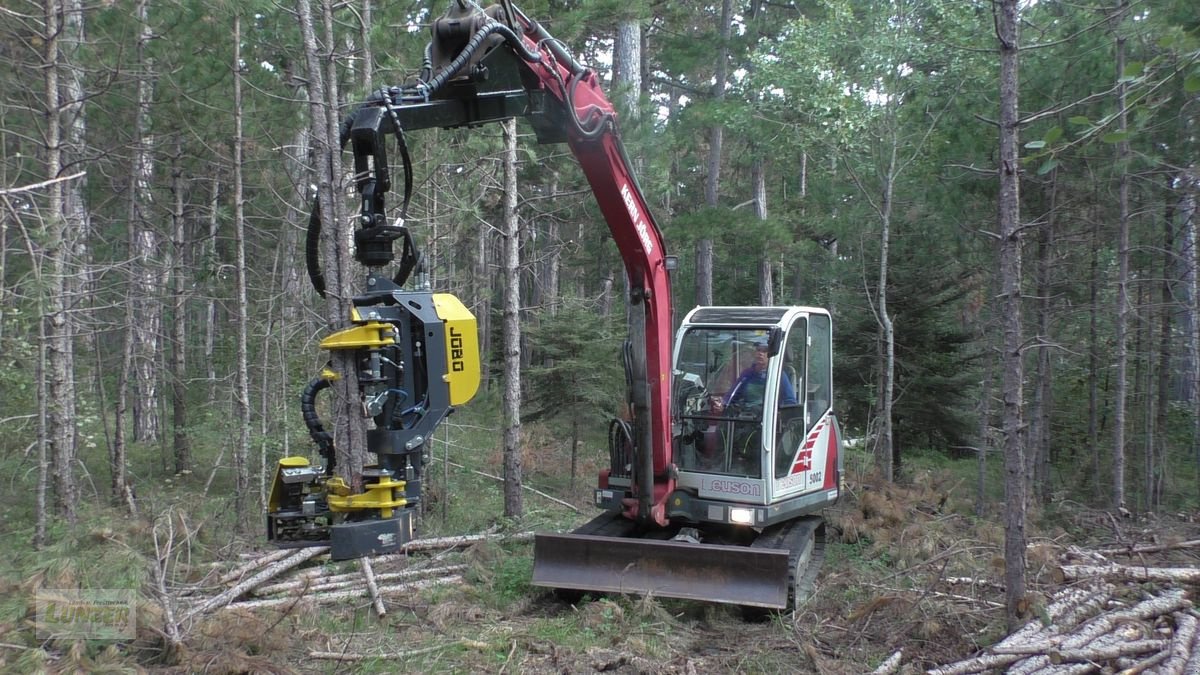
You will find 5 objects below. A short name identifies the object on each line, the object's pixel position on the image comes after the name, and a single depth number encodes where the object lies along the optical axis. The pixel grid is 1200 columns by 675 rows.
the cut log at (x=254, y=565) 6.75
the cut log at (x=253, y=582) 5.75
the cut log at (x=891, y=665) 5.14
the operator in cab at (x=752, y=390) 7.20
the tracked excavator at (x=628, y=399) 3.98
